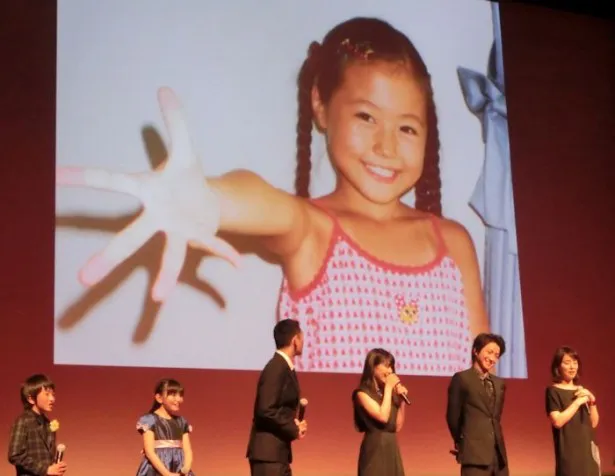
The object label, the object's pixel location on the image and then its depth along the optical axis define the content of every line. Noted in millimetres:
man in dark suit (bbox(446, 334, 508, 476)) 7027
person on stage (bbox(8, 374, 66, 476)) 6469
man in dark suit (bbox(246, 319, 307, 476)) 6480
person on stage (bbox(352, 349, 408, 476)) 7067
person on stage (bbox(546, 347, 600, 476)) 7505
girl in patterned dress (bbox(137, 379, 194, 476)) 7110
